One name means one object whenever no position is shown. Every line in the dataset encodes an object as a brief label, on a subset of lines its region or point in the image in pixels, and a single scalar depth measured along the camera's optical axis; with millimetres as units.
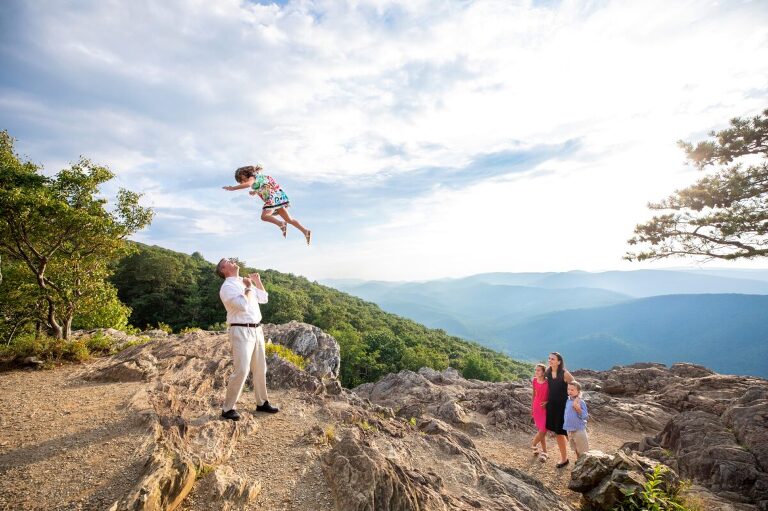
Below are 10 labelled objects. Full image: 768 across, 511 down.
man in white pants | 5918
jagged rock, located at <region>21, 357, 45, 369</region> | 8906
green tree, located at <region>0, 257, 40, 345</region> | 11781
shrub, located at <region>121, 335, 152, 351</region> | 11422
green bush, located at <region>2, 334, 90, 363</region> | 9057
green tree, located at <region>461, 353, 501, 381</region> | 45219
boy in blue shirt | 8094
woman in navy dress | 8570
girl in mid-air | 6988
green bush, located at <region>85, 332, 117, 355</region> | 10656
